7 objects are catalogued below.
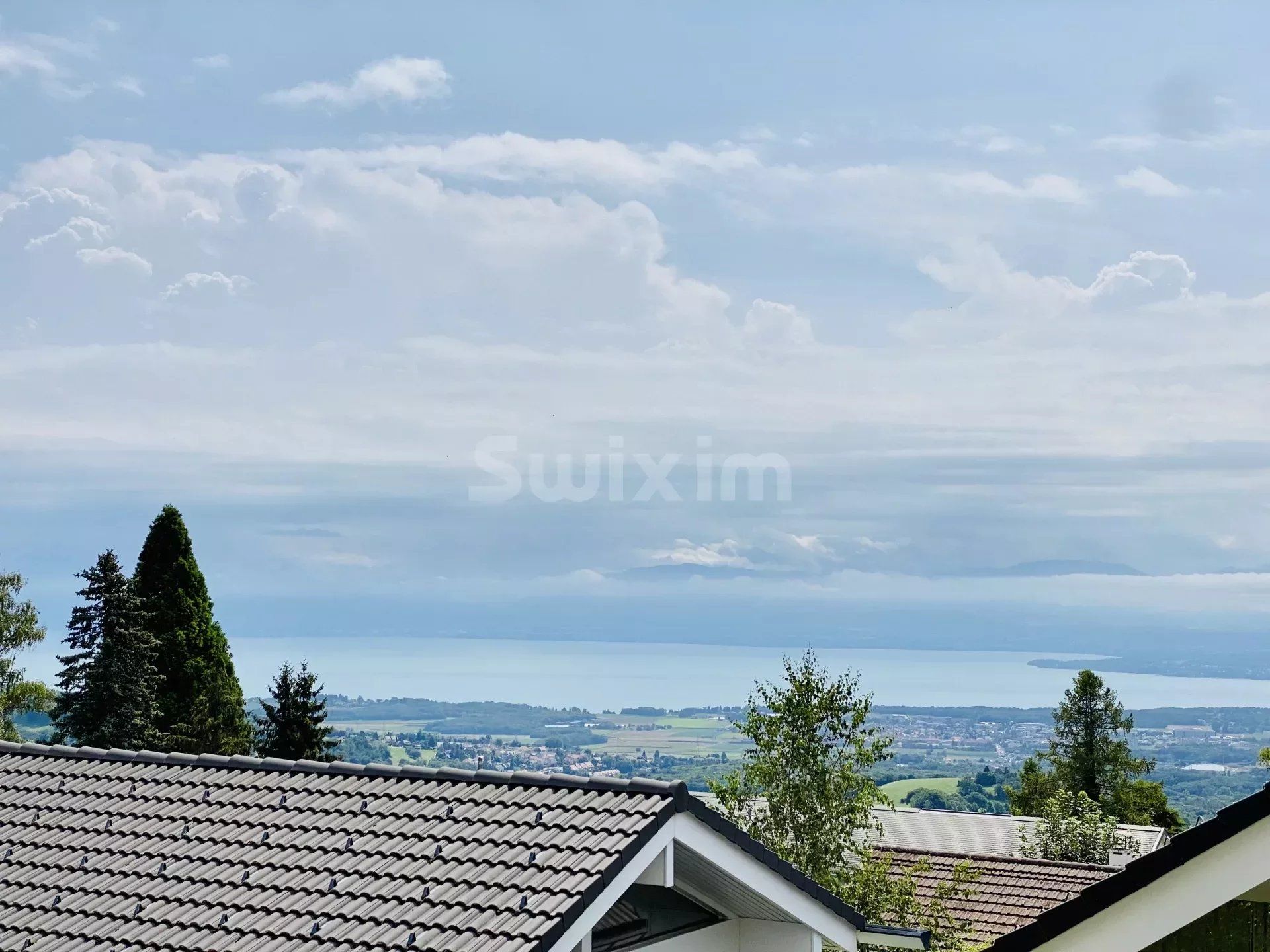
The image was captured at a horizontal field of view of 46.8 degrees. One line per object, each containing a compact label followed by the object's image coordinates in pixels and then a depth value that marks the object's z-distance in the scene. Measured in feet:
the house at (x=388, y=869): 32.83
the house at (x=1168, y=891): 24.43
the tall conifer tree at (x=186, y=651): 144.66
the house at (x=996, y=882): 76.78
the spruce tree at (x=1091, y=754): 220.23
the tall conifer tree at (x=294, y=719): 145.89
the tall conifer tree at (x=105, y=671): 134.10
